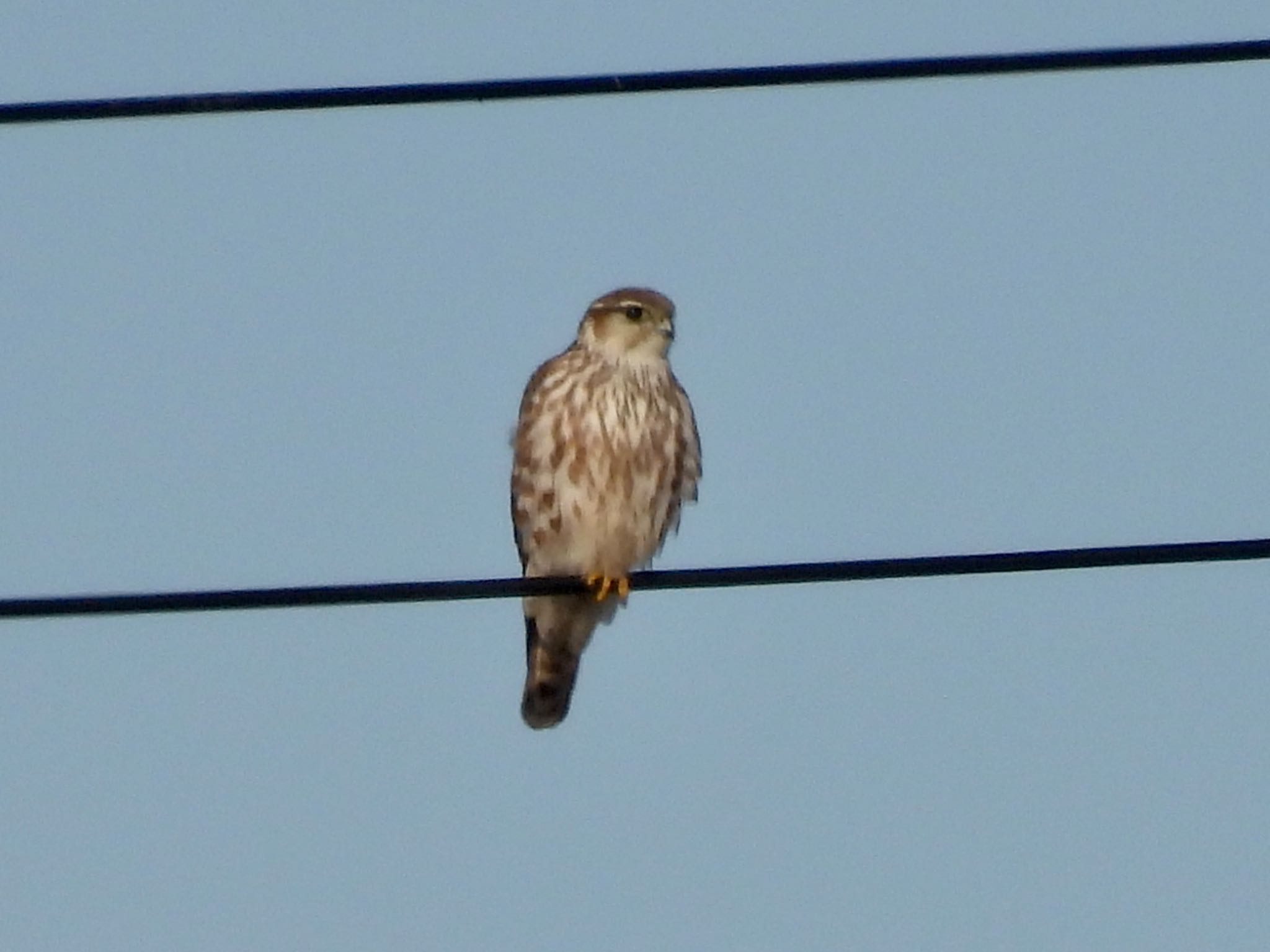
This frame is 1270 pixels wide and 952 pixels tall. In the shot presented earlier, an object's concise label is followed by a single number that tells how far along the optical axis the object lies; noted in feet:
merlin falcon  66.64
